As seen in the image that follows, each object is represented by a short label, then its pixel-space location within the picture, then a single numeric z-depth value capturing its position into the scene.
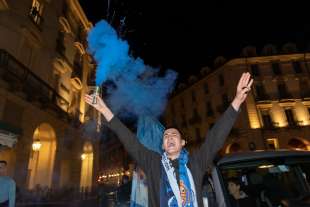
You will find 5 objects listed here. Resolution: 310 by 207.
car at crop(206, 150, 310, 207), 2.28
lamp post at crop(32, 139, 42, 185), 11.50
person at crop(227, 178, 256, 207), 2.37
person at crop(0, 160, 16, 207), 3.94
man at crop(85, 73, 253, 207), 1.77
